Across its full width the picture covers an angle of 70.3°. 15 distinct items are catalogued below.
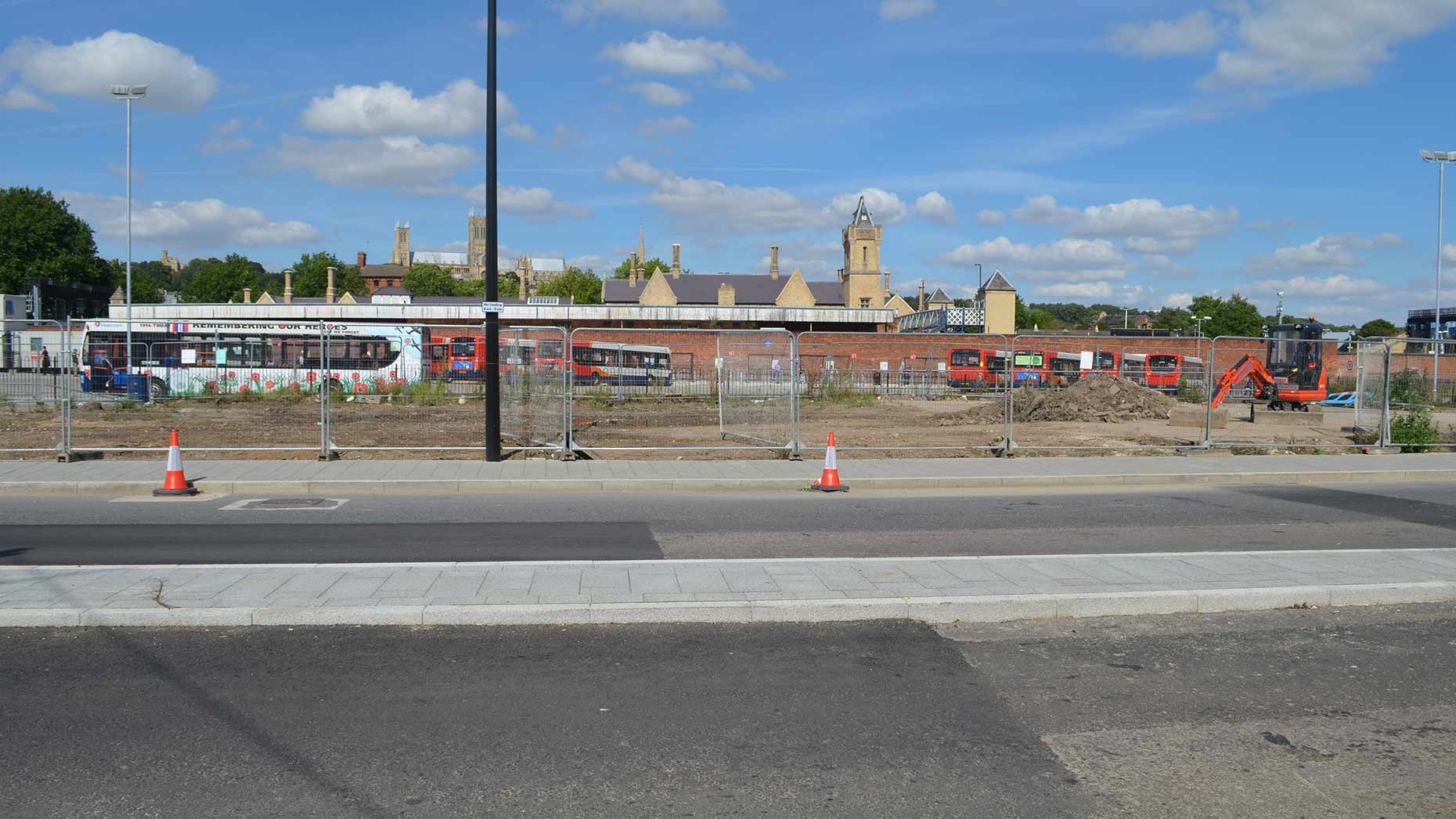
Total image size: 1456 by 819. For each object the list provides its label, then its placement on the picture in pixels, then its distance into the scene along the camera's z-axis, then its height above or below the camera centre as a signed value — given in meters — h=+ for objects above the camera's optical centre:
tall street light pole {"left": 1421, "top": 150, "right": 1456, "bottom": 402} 45.78 +8.88
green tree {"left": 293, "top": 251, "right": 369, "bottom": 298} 148.00 +9.08
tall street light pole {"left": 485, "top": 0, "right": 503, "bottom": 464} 16.08 +1.05
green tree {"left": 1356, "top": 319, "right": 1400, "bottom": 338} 120.54 +3.42
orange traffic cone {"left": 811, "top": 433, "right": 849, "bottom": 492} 14.80 -1.89
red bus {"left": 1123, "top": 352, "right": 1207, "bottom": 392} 25.48 -0.41
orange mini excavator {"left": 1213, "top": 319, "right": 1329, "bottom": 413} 34.63 -0.71
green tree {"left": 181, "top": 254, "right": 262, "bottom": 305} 139.50 +7.69
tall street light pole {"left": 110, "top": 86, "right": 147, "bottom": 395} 43.00 +10.11
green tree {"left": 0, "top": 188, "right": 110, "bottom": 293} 85.62 +7.96
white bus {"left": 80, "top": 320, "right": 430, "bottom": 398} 18.92 -0.43
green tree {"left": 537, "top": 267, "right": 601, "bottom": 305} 135.25 +7.33
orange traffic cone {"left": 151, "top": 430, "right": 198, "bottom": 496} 13.61 -1.88
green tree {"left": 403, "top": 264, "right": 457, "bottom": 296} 155.25 +9.00
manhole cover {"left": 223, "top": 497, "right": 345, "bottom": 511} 12.66 -2.07
